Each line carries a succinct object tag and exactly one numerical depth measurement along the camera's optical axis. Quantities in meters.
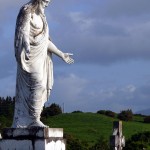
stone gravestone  16.67
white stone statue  9.34
